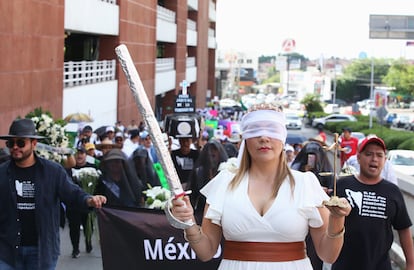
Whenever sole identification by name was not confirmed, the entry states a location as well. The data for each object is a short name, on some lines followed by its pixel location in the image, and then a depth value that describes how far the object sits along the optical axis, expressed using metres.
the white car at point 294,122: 65.06
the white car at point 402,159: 22.12
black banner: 7.03
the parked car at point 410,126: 67.33
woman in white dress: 4.34
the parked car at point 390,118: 68.89
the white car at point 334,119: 68.34
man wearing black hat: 6.21
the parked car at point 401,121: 71.38
